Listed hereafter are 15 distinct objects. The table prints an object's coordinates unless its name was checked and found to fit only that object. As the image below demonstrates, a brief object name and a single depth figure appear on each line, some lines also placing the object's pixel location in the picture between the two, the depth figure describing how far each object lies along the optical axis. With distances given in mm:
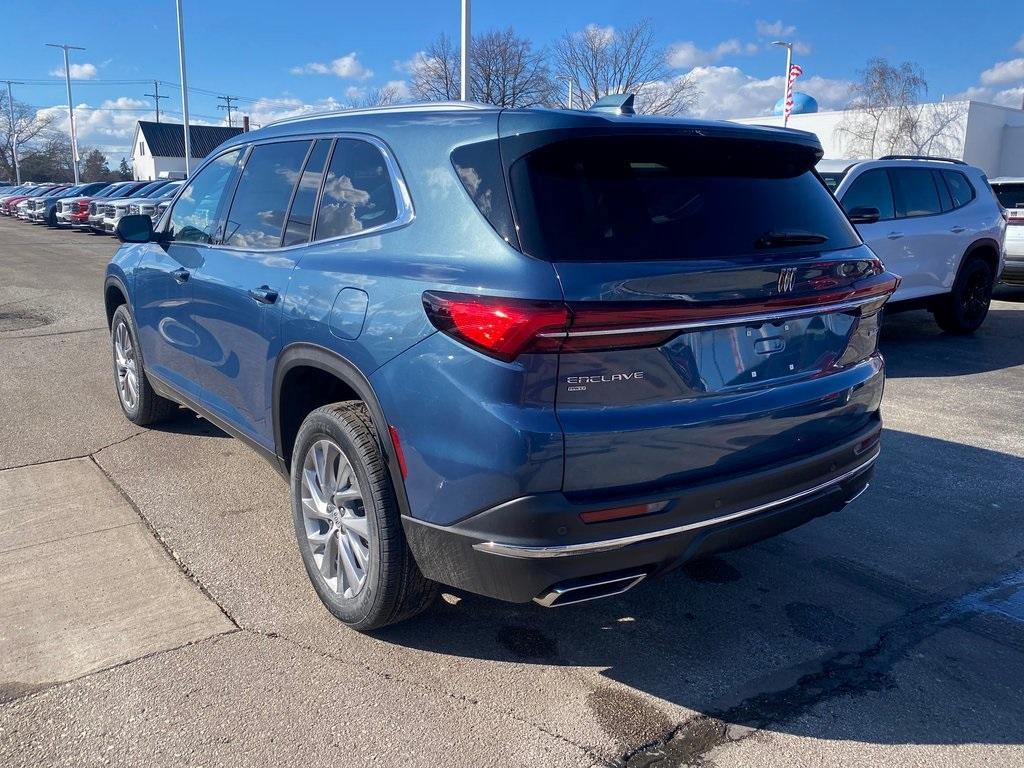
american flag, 29377
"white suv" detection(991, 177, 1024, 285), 12367
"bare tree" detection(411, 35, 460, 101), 32891
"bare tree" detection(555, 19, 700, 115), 33219
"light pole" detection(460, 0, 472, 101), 17406
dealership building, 35156
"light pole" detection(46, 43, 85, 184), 59812
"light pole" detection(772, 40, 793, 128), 28298
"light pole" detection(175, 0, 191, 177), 35031
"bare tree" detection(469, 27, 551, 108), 32219
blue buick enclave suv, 2512
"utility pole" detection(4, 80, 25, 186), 82875
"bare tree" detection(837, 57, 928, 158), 35969
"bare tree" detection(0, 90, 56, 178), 85444
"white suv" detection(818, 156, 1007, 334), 8516
